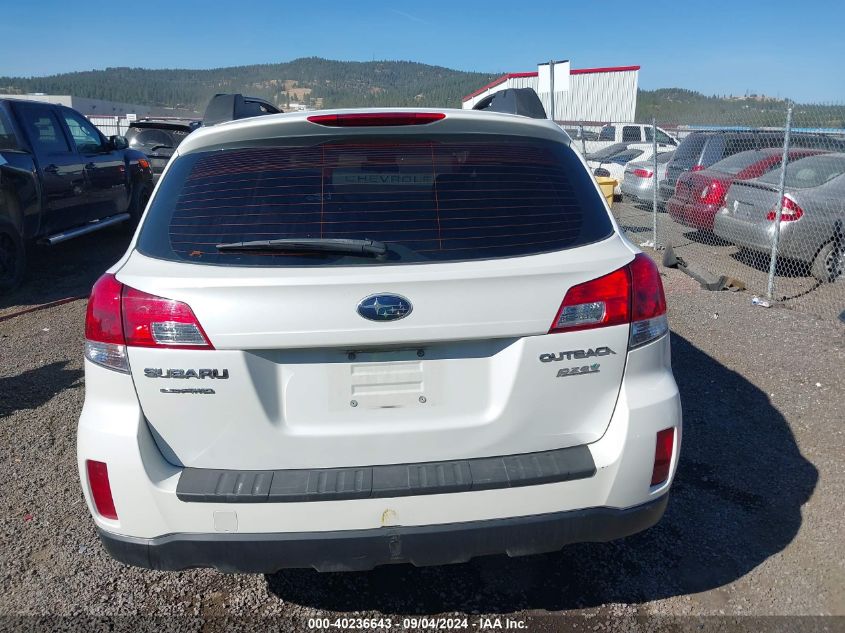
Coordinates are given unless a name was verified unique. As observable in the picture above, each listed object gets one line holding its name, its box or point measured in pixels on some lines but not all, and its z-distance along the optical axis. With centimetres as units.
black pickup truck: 755
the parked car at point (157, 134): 1516
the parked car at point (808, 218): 845
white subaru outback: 222
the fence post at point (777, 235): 716
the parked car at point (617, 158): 1859
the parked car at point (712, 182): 1015
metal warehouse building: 4181
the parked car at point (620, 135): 2678
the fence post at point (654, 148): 1058
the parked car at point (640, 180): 1338
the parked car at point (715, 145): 1034
